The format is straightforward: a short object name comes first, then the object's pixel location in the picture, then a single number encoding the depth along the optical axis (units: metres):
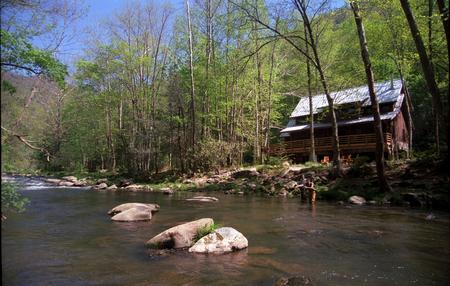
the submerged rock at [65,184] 33.25
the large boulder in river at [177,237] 8.91
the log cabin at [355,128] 30.89
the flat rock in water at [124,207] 14.12
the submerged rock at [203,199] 18.98
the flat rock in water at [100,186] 29.84
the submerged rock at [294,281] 6.09
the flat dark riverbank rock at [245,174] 27.04
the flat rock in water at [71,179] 37.61
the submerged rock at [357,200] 17.02
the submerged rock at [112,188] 28.99
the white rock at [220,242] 8.48
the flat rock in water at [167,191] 24.45
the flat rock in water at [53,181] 35.60
